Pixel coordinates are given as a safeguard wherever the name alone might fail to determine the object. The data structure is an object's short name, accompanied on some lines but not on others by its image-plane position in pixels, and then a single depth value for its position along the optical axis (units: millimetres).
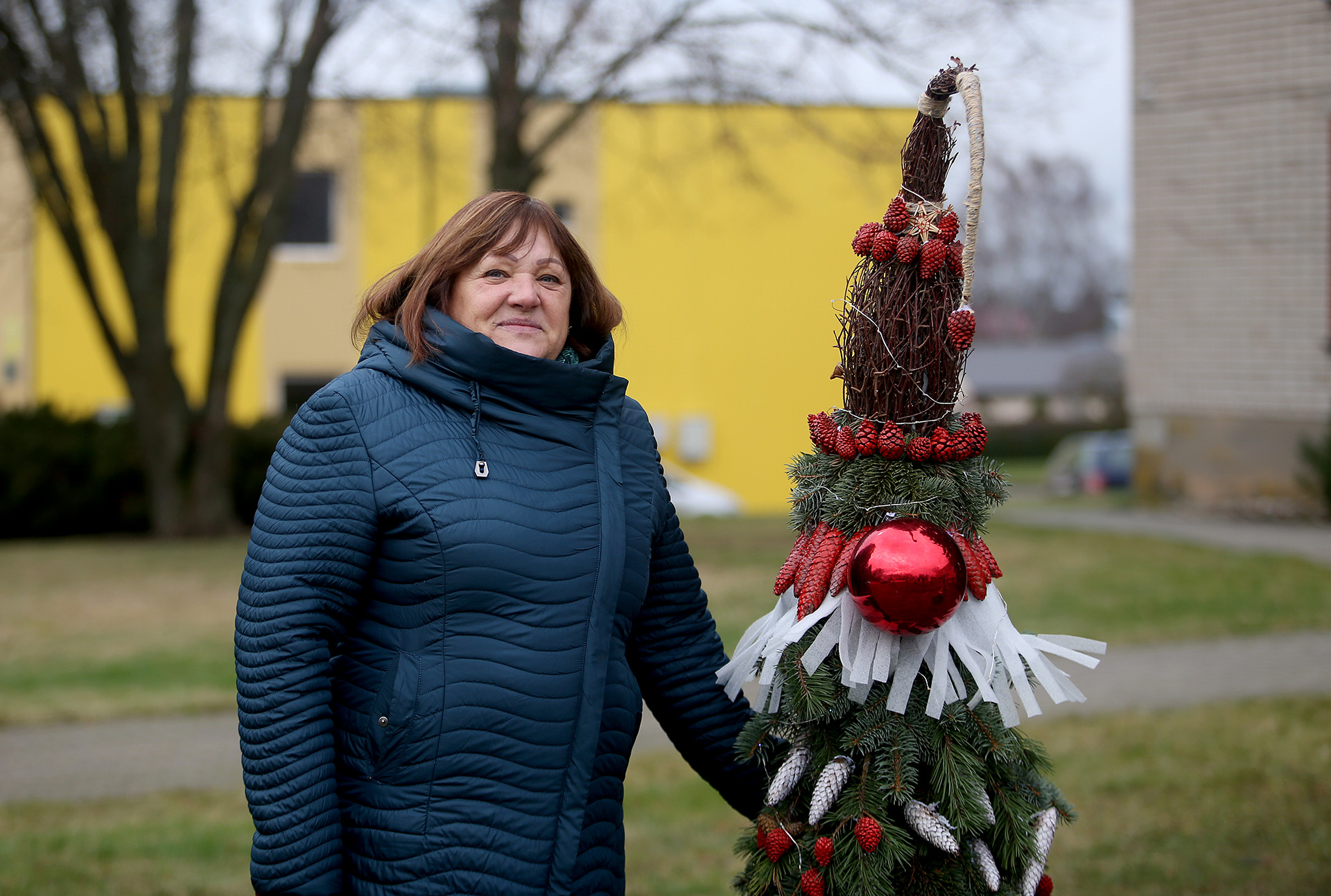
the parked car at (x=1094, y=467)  30125
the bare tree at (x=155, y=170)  13008
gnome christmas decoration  2121
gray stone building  14430
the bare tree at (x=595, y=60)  11766
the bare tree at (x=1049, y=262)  64812
